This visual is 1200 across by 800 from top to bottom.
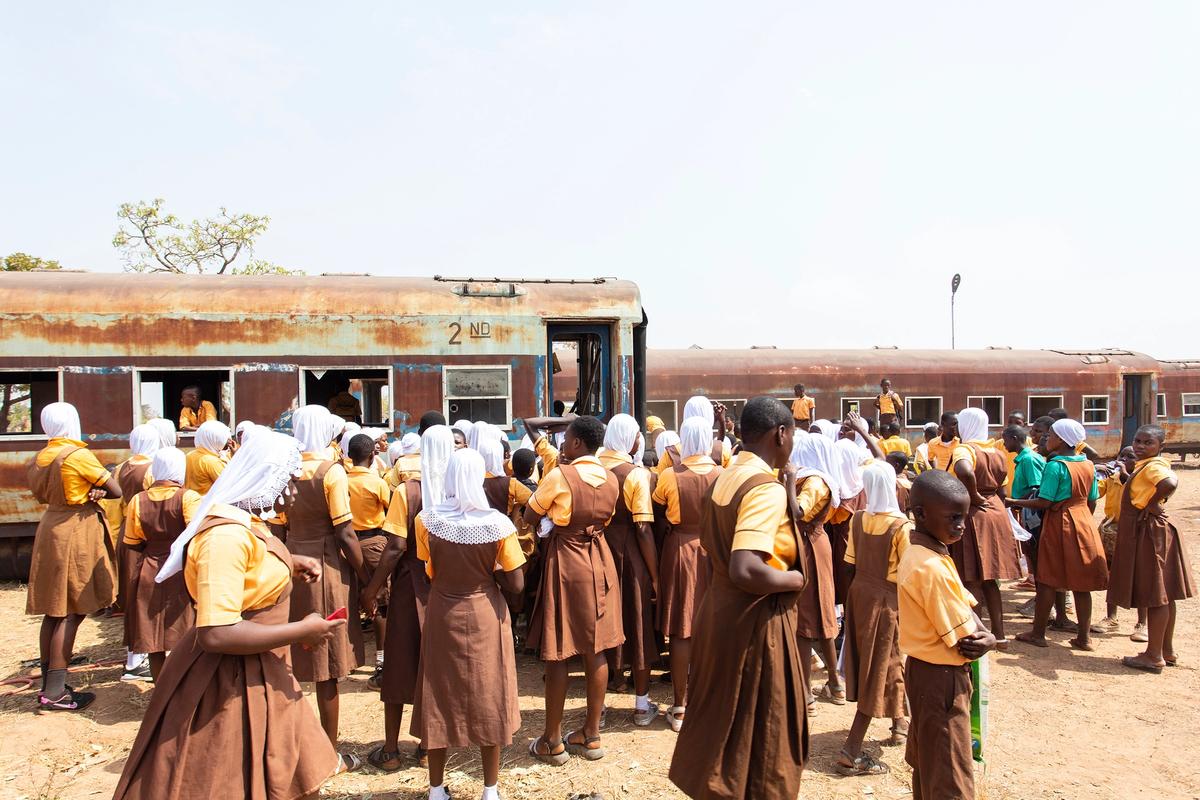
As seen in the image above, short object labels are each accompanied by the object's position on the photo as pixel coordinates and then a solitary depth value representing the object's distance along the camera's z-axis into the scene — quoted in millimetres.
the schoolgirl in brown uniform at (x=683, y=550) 4574
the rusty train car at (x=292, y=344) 8094
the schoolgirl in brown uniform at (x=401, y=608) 3998
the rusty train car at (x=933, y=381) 15445
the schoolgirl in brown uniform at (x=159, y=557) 4648
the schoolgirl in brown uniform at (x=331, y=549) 4094
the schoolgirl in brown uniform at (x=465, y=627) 3420
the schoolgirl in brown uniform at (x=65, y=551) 5043
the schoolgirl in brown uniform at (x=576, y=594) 4141
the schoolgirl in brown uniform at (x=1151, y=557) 5551
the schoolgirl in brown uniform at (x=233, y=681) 2336
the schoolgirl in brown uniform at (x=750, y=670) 2660
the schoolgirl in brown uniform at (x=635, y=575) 4609
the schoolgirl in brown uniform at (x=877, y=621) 3955
